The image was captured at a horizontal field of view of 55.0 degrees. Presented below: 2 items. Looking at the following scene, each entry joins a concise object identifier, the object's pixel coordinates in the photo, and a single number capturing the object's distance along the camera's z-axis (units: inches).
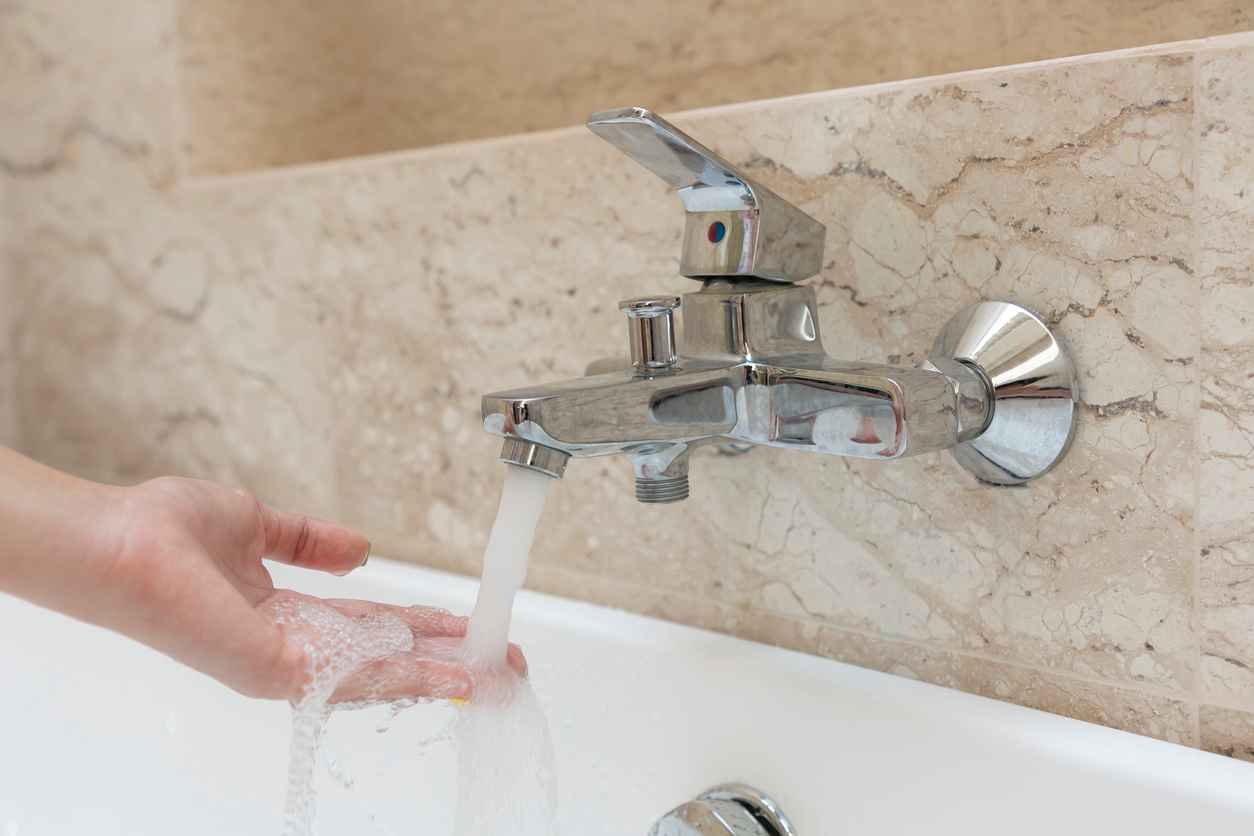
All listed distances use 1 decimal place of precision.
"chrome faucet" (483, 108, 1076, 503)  22.3
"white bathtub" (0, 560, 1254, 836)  23.4
